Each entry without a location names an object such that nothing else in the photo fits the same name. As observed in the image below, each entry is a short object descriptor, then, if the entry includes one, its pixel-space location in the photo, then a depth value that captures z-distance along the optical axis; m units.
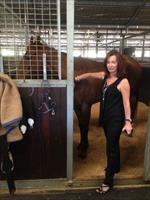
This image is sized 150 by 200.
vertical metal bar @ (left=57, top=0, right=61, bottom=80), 1.71
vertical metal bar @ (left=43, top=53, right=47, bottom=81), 1.75
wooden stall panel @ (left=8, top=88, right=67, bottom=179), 1.86
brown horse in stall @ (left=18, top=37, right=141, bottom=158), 1.97
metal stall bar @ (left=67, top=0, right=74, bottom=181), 1.71
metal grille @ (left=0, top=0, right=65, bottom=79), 1.89
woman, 1.86
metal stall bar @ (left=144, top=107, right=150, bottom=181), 2.13
